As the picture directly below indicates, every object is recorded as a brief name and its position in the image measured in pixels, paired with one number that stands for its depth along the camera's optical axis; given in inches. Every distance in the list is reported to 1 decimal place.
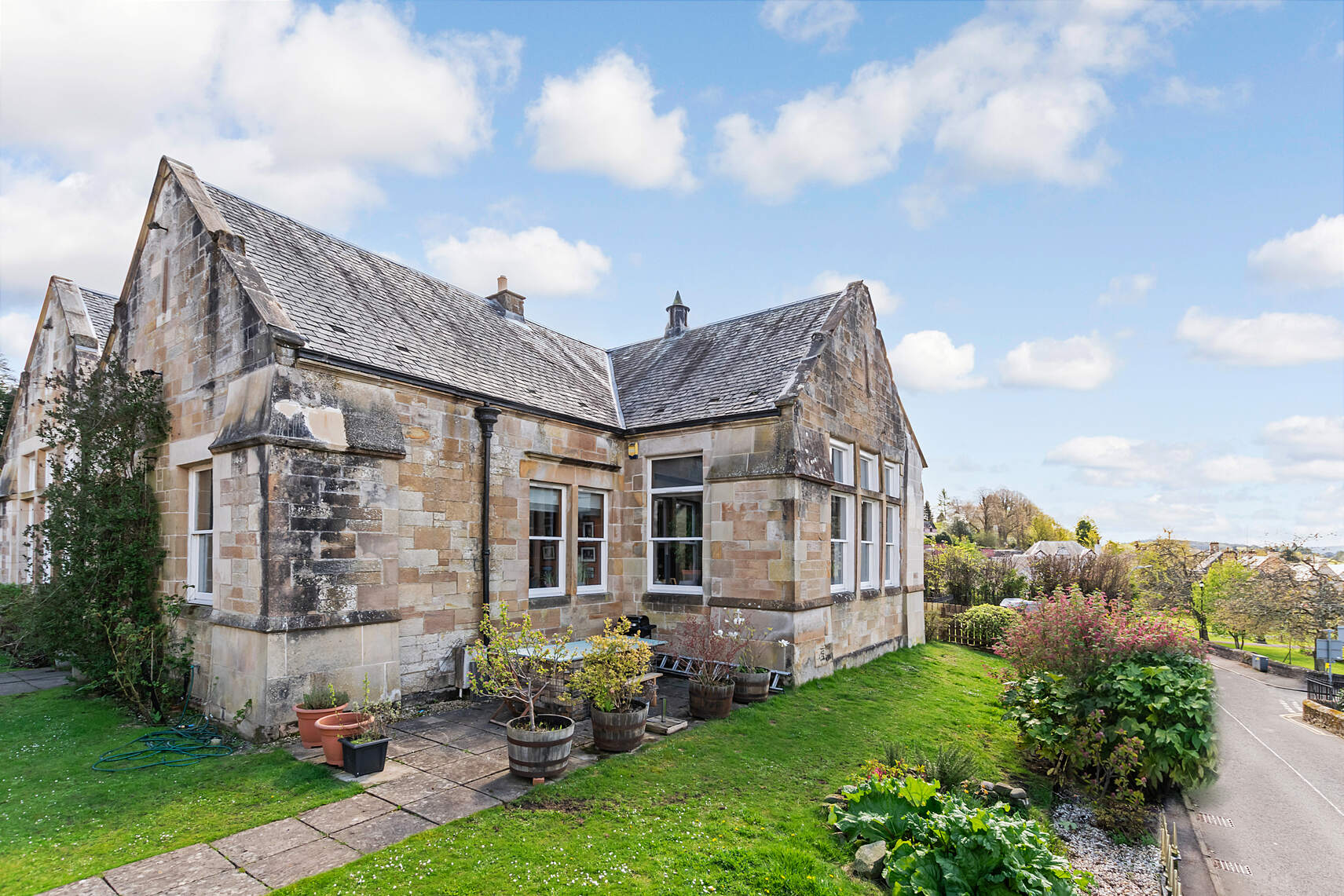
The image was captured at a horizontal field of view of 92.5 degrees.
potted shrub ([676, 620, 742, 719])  359.9
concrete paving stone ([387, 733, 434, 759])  294.0
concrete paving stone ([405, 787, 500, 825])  229.0
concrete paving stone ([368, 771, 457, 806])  244.4
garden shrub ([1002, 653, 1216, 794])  303.6
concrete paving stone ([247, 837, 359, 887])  188.5
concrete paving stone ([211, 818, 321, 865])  202.1
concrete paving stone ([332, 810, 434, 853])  208.1
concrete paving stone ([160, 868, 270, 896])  181.3
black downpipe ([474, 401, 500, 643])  396.8
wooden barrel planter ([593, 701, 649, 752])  295.1
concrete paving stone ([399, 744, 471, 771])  278.7
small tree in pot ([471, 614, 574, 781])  255.1
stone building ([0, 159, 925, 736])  316.5
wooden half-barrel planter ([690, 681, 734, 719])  359.3
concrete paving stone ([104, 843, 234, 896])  183.8
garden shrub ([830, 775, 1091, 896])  192.4
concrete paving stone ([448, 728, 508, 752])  301.6
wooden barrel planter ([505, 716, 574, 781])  254.5
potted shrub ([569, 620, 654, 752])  295.1
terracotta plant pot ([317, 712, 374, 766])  273.4
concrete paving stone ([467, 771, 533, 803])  247.8
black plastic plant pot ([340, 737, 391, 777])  261.9
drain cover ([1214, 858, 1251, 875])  275.9
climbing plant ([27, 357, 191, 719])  367.9
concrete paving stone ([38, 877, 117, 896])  180.5
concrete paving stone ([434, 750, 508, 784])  266.4
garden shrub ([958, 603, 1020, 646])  733.3
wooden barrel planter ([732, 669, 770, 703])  392.5
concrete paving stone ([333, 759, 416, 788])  259.1
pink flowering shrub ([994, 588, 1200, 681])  345.1
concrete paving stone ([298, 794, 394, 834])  222.5
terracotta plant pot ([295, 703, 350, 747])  292.2
